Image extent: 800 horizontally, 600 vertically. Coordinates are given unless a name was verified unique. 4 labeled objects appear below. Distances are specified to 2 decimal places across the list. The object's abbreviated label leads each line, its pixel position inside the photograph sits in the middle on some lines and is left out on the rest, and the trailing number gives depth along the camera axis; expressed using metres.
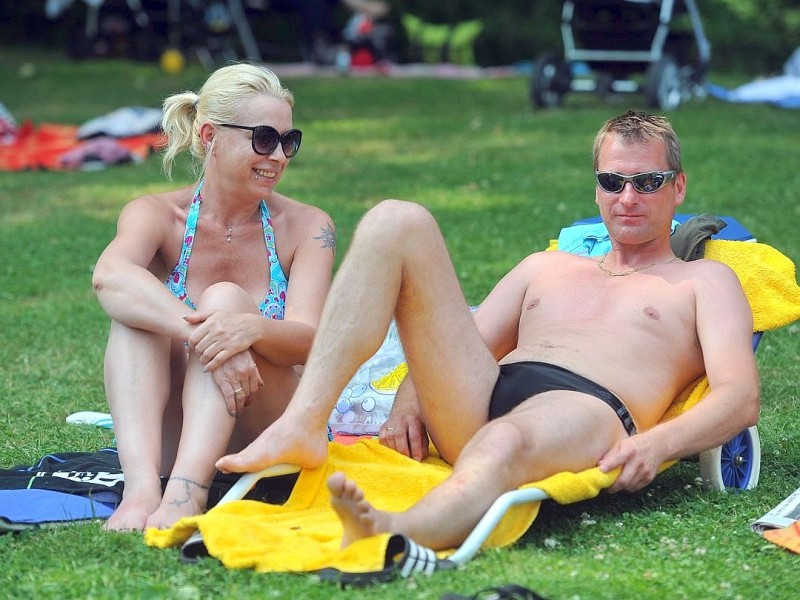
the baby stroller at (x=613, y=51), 26.95
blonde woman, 7.55
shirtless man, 6.90
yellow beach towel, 6.42
